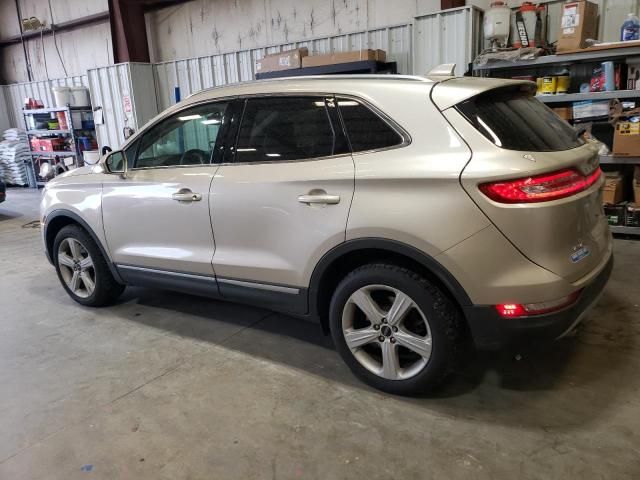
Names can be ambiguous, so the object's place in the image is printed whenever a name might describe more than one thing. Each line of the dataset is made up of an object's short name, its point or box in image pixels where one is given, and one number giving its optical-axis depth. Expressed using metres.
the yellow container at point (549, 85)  5.15
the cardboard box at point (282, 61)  6.44
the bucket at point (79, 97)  9.97
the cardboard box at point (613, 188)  5.00
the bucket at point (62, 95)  9.77
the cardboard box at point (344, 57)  5.95
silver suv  2.06
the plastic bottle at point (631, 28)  4.68
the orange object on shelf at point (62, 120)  10.23
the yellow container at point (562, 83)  5.14
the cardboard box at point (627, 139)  4.73
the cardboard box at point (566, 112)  5.19
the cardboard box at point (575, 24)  4.81
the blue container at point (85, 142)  10.16
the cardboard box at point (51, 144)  10.62
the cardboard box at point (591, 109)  4.97
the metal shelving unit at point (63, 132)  9.99
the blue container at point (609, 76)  4.82
